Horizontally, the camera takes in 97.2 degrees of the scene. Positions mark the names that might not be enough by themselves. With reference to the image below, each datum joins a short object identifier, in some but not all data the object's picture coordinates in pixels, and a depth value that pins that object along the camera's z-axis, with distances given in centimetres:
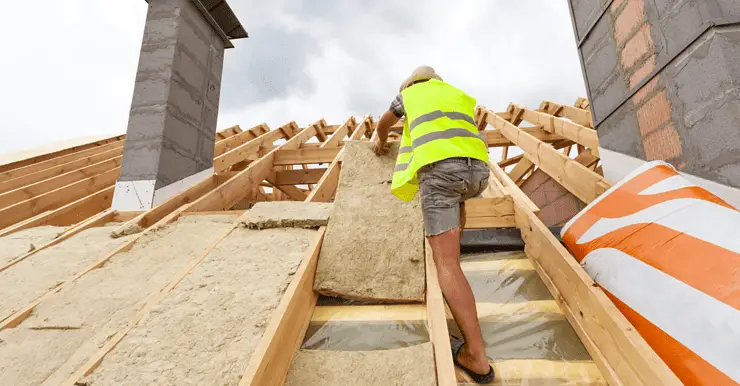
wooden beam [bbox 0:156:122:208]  316
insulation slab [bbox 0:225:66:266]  217
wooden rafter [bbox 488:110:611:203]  230
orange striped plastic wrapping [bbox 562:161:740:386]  106
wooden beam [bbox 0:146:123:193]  351
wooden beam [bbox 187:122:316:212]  293
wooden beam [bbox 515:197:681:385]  115
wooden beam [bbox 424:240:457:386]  122
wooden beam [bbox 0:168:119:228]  294
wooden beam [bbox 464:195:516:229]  246
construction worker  154
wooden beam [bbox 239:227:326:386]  114
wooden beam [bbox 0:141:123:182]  388
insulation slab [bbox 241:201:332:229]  213
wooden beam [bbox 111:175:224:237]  245
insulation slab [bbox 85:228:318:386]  116
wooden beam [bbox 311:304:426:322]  170
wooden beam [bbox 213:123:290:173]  401
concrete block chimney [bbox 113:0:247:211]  301
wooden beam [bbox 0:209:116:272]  205
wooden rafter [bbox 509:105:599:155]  326
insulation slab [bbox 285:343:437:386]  129
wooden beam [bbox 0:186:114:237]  269
